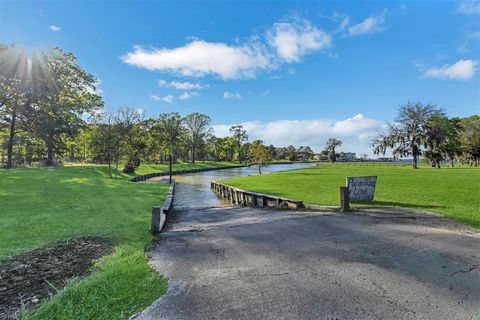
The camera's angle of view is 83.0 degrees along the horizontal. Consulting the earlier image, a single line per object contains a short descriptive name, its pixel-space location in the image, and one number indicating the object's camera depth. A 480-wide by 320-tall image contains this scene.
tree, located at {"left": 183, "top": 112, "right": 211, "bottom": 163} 71.12
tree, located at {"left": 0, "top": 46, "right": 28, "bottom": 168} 23.27
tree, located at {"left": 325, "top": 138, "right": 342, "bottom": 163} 103.88
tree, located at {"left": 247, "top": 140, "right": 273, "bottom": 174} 41.41
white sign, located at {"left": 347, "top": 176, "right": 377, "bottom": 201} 10.20
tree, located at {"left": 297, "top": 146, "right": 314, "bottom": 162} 123.56
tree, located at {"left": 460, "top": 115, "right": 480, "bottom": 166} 37.00
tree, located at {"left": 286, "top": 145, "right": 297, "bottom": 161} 117.38
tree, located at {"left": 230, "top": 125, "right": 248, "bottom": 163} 82.19
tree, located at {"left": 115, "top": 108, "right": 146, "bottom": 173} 30.25
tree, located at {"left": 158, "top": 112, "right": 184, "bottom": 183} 36.88
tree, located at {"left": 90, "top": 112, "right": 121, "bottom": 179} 28.05
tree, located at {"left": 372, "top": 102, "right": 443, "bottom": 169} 40.59
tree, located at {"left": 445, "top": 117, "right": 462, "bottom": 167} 42.38
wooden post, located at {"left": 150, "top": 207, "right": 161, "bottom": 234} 6.90
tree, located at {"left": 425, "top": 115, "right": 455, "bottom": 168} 39.56
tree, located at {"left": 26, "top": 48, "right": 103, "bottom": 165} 24.91
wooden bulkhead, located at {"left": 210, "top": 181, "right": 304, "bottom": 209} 11.17
